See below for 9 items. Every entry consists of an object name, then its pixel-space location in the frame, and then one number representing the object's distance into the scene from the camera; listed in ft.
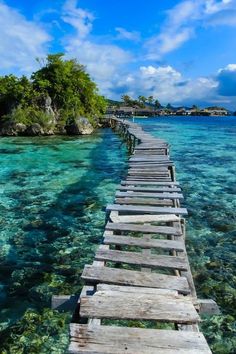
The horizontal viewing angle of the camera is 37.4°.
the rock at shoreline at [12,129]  132.05
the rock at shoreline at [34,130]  132.57
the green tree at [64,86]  147.02
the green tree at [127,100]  440.45
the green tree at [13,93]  139.44
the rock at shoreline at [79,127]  139.85
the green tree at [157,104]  497.95
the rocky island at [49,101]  134.21
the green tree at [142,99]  463.01
